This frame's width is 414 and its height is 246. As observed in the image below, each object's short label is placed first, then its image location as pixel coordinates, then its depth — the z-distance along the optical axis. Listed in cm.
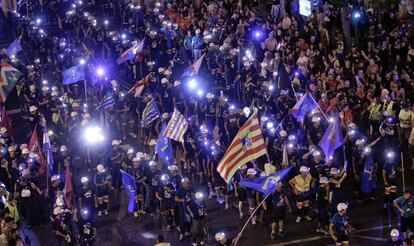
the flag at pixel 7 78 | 2536
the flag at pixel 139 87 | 2492
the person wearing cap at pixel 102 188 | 2048
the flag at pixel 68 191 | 1920
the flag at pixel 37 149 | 2152
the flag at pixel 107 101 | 2475
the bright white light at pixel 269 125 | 2130
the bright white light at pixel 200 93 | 2414
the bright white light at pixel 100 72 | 2784
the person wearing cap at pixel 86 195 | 1945
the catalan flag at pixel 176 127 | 2072
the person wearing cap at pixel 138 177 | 2028
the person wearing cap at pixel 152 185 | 1973
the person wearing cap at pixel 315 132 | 2112
